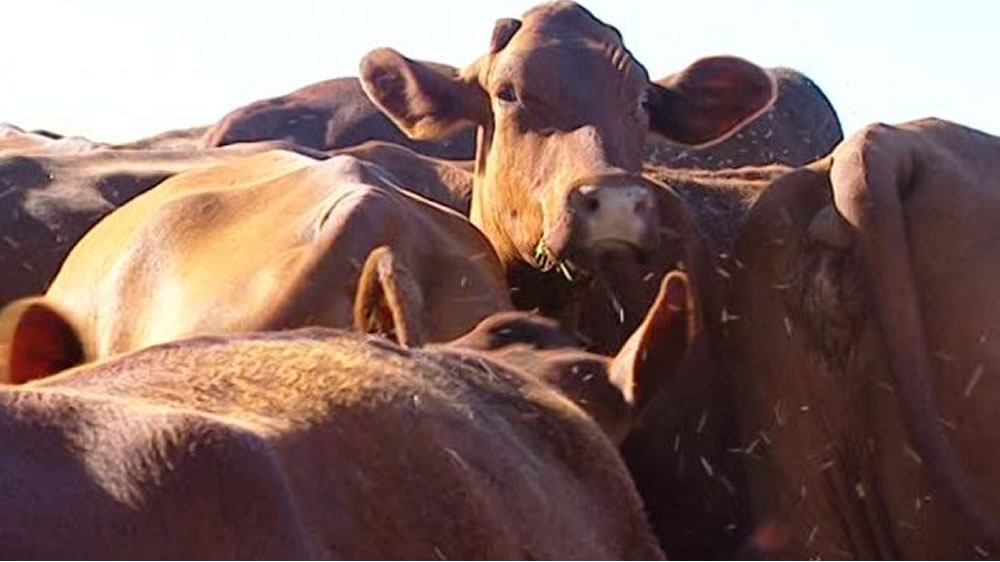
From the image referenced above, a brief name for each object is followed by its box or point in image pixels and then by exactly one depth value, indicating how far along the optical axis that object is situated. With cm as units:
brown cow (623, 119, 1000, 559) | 1355
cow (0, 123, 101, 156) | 2303
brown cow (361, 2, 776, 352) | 1391
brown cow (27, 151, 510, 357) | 1248
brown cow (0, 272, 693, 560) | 575
